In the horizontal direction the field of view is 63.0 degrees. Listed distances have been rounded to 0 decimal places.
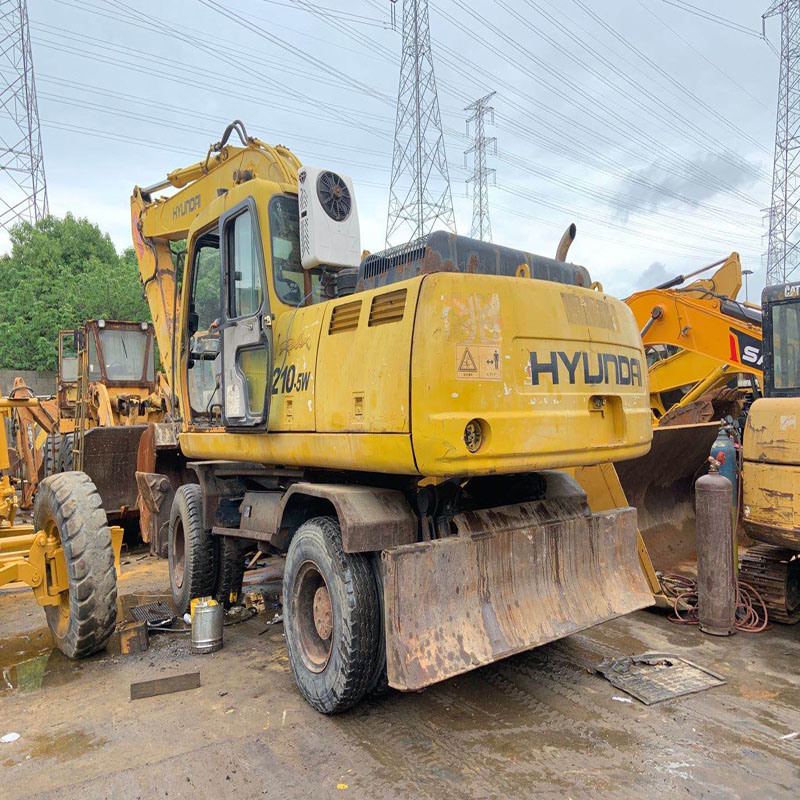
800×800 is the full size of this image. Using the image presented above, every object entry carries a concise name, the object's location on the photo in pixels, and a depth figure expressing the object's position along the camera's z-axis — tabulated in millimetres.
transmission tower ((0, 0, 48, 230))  28422
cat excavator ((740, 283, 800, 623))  4523
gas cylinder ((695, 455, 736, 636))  4648
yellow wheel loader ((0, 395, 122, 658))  4207
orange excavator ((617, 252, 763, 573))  6273
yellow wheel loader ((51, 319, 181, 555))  7773
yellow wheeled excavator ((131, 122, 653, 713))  3080
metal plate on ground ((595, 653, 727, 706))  3721
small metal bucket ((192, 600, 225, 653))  4562
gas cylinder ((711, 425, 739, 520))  5102
